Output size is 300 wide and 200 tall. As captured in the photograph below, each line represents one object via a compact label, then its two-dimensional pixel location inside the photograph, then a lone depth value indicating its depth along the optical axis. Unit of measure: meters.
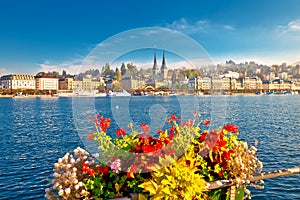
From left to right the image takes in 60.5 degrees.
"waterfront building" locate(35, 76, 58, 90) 173.25
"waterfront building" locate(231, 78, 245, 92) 168.52
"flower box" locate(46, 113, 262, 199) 2.99
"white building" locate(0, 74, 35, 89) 164.75
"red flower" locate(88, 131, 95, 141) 3.53
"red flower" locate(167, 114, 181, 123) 3.94
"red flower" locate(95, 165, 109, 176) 3.18
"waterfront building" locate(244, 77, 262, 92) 180.65
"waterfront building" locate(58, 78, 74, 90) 165.52
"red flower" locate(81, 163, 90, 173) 3.12
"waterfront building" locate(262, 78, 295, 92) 191.88
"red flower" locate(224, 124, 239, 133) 3.70
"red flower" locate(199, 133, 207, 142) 3.53
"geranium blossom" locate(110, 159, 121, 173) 3.09
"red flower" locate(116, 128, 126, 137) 3.53
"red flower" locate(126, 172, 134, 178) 3.04
